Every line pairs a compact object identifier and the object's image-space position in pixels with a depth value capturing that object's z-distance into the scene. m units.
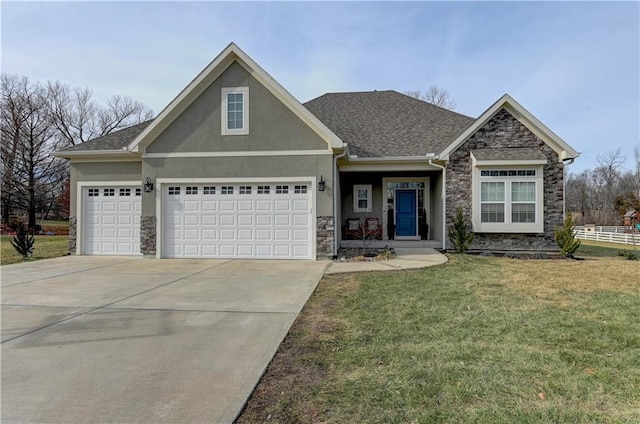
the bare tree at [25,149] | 30.39
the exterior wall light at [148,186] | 11.54
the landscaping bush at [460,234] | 11.95
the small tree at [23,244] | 12.07
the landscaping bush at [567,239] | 11.34
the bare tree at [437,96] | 33.38
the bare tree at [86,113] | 36.75
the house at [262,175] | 11.09
